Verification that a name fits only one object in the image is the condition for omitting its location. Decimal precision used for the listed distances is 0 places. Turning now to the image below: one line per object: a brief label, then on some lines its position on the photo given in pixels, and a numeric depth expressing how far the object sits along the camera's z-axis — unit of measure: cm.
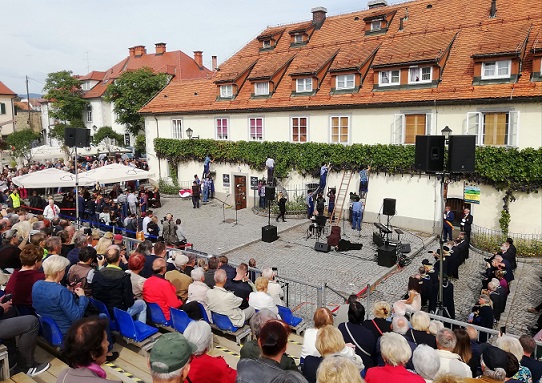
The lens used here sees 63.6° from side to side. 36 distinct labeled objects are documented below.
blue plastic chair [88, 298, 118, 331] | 679
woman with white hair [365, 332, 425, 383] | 447
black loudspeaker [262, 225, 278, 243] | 1917
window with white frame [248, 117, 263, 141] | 2688
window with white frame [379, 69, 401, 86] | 2200
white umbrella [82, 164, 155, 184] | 2212
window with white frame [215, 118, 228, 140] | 2877
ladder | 2291
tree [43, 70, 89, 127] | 5259
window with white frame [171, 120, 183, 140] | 3150
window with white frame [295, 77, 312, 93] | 2522
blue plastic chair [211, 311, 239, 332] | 748
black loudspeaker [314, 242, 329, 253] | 1758
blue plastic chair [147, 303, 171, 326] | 736
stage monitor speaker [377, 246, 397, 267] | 1580
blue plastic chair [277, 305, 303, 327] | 843
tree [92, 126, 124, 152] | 5041
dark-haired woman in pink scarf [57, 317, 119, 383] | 379
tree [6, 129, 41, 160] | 4688
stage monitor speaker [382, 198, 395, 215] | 1669
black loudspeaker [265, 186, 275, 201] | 1911
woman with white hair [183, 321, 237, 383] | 416
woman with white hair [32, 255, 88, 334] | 589
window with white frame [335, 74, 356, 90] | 2353
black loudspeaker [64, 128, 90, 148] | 1606
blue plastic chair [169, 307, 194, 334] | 674
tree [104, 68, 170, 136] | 4319
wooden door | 2731
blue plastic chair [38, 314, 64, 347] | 616
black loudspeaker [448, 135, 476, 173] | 1122
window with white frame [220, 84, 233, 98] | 2894
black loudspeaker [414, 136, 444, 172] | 1146
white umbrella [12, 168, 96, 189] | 2033
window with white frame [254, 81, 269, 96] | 2712
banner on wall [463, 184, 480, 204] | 1923
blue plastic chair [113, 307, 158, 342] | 668
